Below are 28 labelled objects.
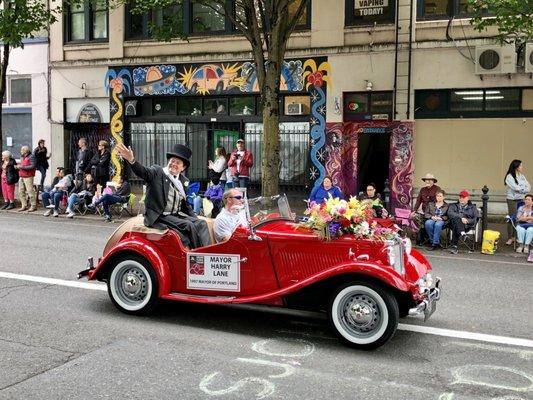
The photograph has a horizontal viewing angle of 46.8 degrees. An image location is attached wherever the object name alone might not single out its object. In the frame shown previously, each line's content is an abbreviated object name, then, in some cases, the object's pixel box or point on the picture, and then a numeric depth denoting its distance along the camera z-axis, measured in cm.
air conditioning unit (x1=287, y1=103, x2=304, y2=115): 1859
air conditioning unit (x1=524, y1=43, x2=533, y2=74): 1545
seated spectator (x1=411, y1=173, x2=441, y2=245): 1298
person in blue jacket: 1338
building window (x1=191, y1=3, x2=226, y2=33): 1961
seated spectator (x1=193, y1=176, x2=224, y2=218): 1591
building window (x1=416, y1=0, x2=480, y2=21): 1641
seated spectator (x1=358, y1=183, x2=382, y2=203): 1311
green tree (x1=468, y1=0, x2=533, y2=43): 1116
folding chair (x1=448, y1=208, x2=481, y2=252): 1252
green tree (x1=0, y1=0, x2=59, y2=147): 1684
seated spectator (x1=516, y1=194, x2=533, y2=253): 1192
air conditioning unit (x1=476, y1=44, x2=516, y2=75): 1556
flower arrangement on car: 606
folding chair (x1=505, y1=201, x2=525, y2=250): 1260
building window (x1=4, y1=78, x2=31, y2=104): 2348
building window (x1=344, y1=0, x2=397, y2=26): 1734
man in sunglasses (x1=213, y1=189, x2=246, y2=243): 671
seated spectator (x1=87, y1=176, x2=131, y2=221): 1642
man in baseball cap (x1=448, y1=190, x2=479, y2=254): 1234
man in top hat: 691
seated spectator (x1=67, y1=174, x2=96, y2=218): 1719
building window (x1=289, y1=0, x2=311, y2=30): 1838
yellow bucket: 1209
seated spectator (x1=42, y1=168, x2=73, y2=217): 1748
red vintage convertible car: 586
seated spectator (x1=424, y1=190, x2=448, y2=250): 1252
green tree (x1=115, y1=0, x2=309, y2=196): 1406
